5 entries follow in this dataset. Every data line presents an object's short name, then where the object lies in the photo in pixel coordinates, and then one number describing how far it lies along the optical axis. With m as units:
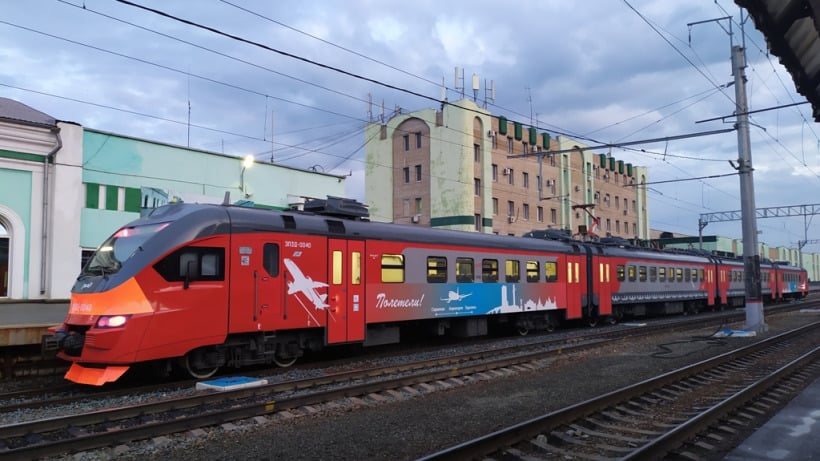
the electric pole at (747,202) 19.84
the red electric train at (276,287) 9.59
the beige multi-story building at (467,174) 44.38
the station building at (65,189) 18.06
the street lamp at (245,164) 23.12
